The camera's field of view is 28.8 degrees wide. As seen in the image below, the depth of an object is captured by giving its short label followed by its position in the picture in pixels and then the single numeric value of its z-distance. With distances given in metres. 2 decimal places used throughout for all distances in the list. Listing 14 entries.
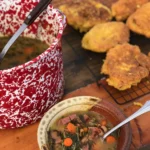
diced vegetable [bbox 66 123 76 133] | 0.88
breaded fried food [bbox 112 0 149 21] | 1.32
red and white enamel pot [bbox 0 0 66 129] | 0.79
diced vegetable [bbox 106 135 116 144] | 0.86
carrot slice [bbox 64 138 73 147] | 0.85
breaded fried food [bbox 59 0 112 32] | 1.27
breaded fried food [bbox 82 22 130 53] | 1.16
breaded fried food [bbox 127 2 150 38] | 1.21
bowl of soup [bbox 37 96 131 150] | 0.86
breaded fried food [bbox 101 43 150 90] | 1.03
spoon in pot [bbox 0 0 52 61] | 0.87
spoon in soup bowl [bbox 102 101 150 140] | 0.80
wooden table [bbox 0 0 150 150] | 0.94
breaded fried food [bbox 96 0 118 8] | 1.46
